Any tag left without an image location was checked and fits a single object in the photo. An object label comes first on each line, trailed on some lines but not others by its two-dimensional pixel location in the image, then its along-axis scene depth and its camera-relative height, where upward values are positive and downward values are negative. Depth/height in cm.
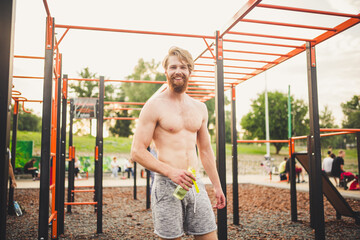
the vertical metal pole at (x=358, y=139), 566 +2
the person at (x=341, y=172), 976 -112
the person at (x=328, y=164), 1132 -94
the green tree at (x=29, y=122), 3672 +252
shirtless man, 204 -7
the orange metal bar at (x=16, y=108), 677 +80
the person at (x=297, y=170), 1220 -131
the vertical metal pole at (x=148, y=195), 702 -134
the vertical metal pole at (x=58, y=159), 421 -26
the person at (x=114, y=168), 1542 -145
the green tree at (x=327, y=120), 3731 +266
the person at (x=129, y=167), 1543 -139
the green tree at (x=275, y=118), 3809 +302
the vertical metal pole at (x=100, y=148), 483 -12
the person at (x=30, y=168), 1338 -126
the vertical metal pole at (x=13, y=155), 636 -31
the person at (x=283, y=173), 1356 -154
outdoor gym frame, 313 +86
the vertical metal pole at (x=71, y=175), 640 -78
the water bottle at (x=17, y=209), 635 -152
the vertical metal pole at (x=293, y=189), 559 -94
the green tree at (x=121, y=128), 3572 +163
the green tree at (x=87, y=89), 3496 +643
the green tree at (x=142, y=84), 3362 +687
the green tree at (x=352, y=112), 3762 +376
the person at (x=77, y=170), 1395 -141
